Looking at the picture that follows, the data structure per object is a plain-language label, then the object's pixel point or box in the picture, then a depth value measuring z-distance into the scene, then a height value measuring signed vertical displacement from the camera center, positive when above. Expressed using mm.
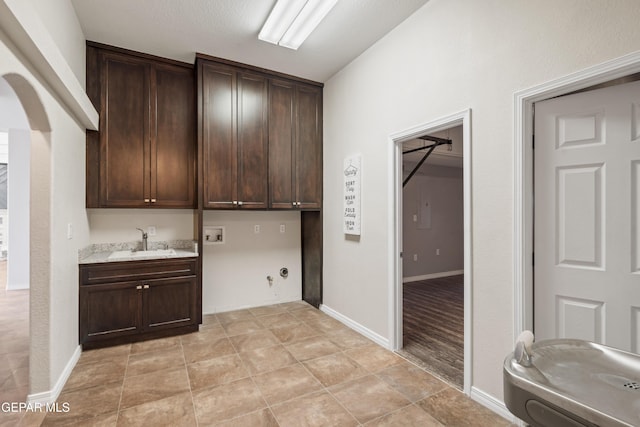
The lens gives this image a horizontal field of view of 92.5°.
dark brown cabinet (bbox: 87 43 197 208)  3025 +853
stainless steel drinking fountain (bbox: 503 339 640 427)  799 -516
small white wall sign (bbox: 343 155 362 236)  3271 +205
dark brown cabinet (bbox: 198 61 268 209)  3287 +853
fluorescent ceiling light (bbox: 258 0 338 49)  2391 +1628
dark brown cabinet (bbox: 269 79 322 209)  3652 +840
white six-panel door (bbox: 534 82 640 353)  1526 -21
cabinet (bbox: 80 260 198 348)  2779 -846
